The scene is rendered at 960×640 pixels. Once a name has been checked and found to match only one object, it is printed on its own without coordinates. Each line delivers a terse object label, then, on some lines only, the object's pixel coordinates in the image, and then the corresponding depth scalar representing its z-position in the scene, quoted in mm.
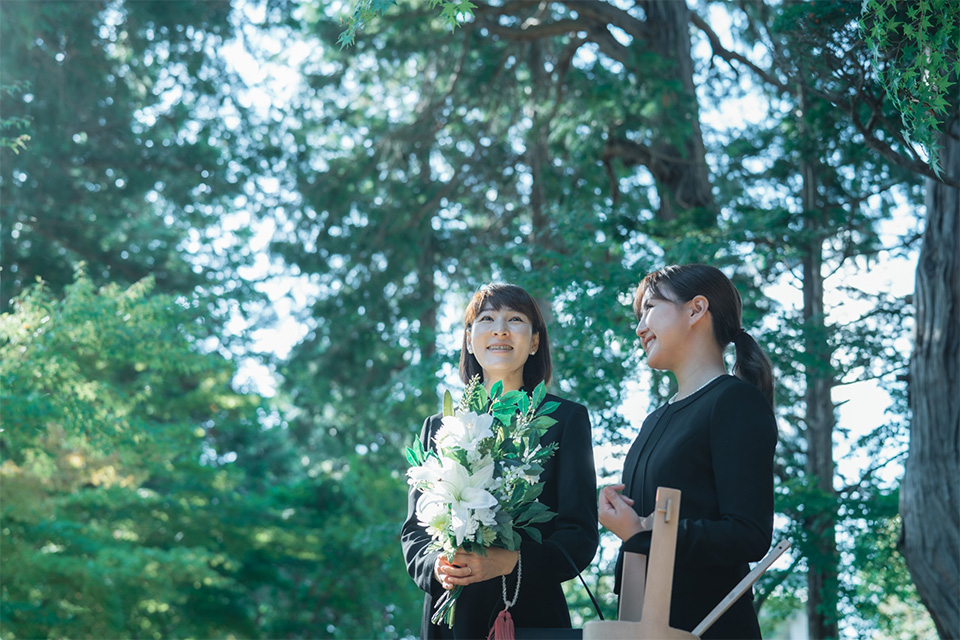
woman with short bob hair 2518
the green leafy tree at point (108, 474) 6172
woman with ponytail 2266
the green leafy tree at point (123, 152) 10641
